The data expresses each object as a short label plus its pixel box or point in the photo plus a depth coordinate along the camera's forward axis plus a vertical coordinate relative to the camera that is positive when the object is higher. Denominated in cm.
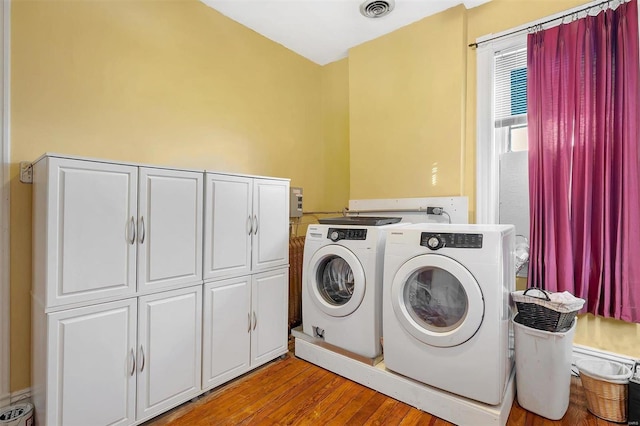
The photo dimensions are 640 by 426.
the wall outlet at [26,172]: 163 +22
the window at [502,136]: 235 +63
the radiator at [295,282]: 277 -63
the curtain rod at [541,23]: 196 +136
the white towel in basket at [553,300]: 160 -46
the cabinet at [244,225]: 191 -8
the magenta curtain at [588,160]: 183 +36
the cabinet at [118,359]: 136 -73
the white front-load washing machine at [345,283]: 199 -49
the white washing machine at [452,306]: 155 -52
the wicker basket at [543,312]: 162 -53
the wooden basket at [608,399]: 159 -97
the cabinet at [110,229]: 135 -8
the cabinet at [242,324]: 189 -74
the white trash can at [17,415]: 145 -99
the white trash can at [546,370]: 161 -83
